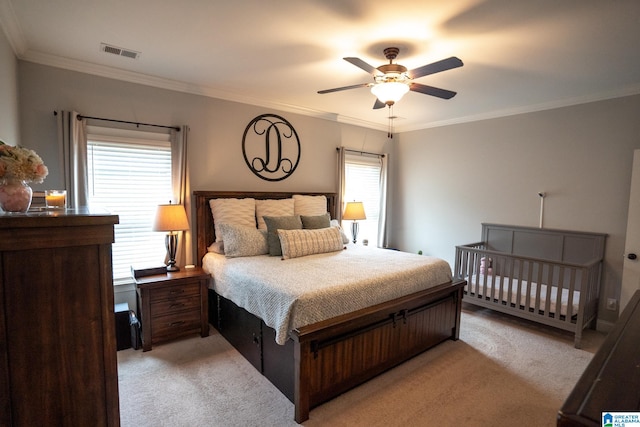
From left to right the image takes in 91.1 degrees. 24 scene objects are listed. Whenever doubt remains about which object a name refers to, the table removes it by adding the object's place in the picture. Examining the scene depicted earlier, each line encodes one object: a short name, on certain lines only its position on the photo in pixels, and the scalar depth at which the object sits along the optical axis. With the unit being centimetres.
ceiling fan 232
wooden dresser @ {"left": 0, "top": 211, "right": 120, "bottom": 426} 106
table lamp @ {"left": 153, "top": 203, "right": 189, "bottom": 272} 312
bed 210
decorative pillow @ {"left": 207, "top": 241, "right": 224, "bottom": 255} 346
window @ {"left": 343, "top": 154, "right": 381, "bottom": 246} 515
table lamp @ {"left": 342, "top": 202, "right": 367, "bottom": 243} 472
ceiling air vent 258
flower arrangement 116
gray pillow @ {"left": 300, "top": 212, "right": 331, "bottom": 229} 382
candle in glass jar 153
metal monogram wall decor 404
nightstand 293
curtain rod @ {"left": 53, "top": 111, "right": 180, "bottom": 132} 290
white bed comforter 216
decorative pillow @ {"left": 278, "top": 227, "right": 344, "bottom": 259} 322
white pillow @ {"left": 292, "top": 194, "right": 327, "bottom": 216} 418
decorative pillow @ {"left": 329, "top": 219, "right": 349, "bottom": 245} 415
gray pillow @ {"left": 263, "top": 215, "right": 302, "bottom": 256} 330
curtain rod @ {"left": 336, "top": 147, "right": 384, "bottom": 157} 502
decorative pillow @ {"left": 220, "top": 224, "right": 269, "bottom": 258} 324
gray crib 322
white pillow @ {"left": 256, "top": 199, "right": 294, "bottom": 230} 379
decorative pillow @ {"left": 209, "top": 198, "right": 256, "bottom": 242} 357
